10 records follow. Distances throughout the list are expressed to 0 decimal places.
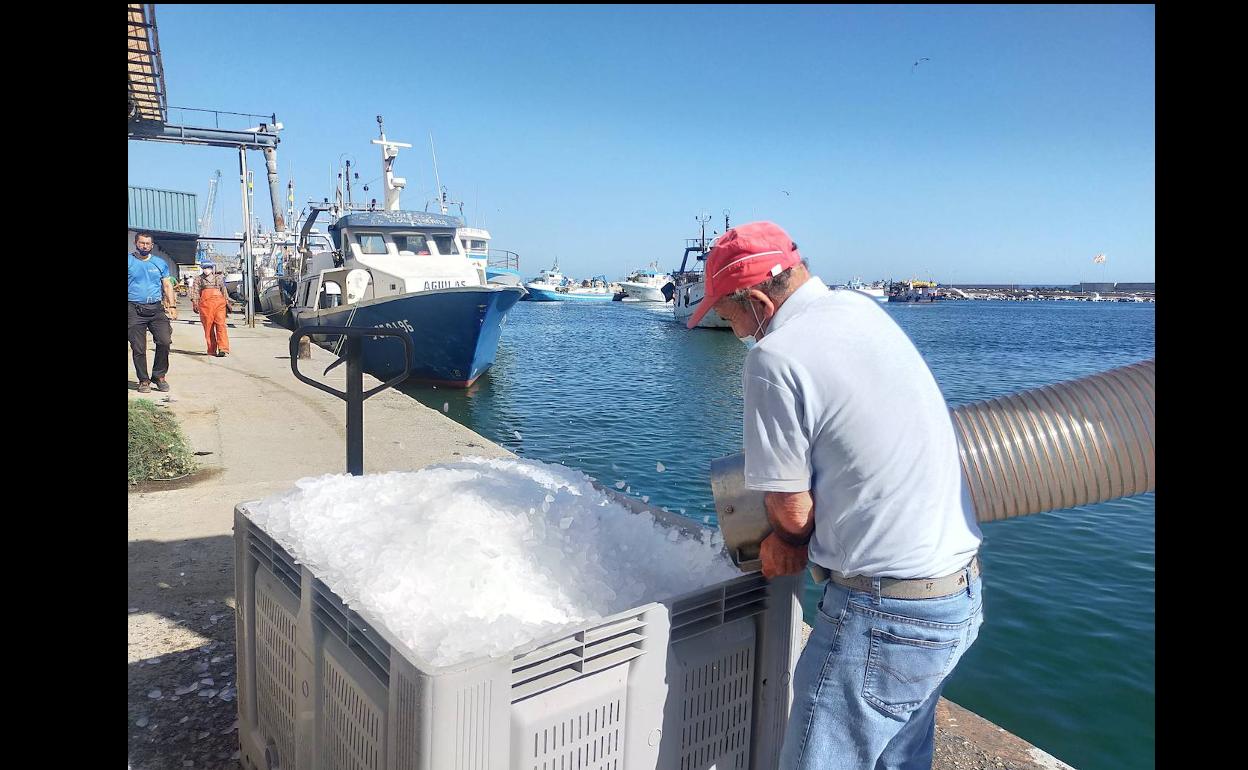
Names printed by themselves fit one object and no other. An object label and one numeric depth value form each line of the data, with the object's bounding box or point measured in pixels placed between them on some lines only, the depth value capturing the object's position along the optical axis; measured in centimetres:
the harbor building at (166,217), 3669
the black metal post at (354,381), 288
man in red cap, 173
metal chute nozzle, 195
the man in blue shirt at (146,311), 875
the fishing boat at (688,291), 4353
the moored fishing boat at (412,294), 1599
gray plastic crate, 160
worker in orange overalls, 1308
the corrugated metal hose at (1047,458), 196
